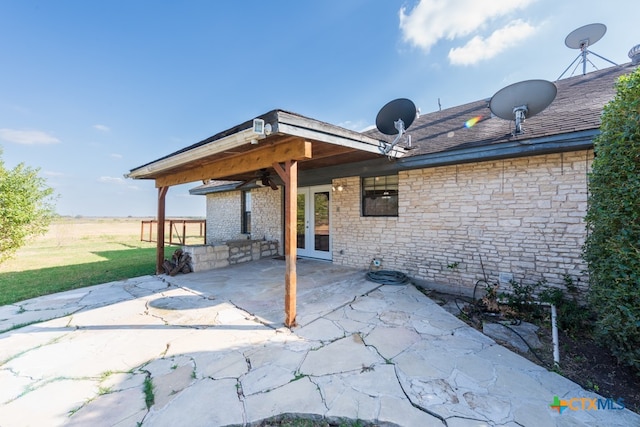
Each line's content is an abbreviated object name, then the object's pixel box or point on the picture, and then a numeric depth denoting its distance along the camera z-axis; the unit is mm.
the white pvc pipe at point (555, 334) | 2910
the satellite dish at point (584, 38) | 6714
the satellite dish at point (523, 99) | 4375
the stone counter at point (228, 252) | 6969
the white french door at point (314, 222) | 7891
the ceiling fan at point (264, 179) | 7946
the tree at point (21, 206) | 7398
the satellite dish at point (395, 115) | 5297
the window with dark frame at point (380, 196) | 6379
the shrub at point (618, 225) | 2426
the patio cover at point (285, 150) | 3203
